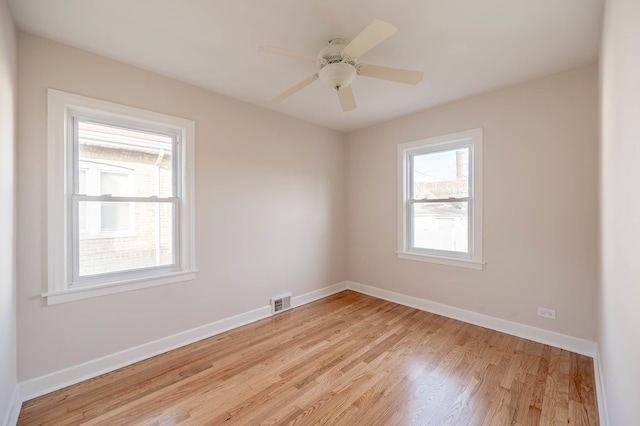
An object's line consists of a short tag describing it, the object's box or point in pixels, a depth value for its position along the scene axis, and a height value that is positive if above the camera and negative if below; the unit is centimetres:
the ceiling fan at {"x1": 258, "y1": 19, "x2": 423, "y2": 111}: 164 +98
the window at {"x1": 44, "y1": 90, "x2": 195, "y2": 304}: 203 +12
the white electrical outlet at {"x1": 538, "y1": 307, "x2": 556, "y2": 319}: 258 -99
